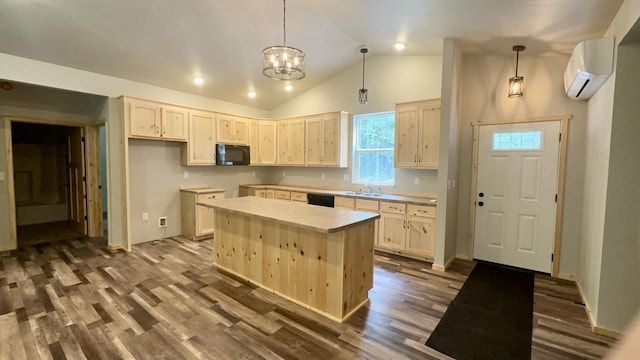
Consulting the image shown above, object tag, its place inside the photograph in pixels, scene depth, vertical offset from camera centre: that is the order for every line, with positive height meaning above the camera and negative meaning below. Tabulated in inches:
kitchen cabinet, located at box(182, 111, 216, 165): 207.6 +16.4
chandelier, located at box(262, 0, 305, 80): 114.1 +40.2
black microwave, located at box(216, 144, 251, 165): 221.9 +7.1
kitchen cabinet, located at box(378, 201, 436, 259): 164.6 -36.6
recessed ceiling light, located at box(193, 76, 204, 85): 198.5 +56.5
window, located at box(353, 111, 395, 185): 206.7 +13.2
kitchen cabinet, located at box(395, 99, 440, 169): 170.2 +19.3
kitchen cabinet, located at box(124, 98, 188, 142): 178.9 +27.0
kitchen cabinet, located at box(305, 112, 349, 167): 216.5 +19.4
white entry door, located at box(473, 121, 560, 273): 150.9 -13.8
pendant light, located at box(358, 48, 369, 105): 162.6 +38.4
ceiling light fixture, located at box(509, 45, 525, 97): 144.9 +41.2
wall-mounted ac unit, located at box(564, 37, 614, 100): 99.9 +37.4
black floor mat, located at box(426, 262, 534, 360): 92.6 -56.3
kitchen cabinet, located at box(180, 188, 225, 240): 205.3 -36.0
